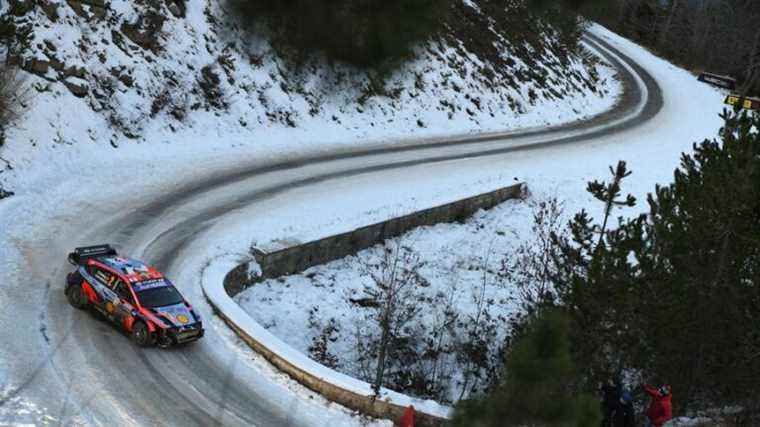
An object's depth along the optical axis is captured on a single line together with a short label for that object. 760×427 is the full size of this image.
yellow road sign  44.11
